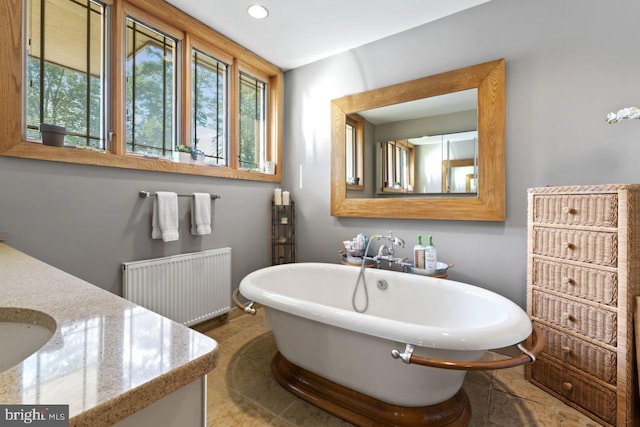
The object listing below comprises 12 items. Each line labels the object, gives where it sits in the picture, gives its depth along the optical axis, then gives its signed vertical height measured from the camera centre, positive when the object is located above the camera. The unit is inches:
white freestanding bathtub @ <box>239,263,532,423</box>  44.7 -23.3
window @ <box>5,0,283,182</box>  63.4 +35.6
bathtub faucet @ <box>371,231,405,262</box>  85.2 -12.6
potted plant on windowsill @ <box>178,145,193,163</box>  87.7 +18.1
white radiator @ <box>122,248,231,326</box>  76.2 -21.9
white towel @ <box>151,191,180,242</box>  79.4 -2.0
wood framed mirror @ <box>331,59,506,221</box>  77.3 +18.2
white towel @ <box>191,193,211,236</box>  87.9 -0.9
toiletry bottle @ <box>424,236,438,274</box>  80.6 -13.9
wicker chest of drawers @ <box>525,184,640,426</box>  52.1 -16.7
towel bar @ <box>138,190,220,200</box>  78.7 +4.8
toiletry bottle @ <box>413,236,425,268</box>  83.0 -13.1
